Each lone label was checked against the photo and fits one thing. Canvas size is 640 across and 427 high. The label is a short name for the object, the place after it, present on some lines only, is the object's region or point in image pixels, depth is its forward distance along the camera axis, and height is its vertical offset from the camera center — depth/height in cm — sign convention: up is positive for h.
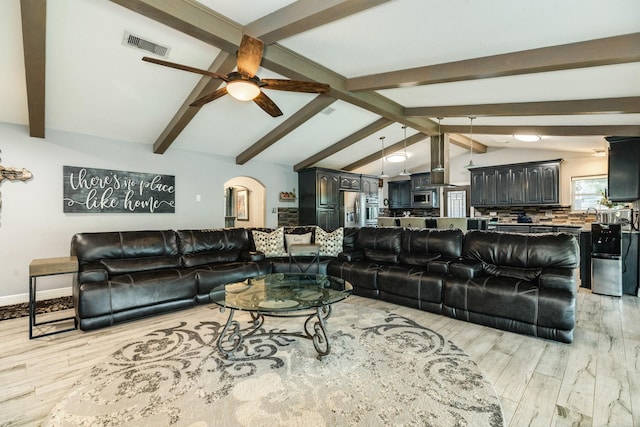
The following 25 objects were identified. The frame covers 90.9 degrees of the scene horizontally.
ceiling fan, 265 +122
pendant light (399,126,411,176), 674 +166
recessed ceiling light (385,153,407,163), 745 +123
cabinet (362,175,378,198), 891 +68
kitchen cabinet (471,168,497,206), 790 +55
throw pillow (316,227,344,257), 496 -51
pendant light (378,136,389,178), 743 +138
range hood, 679 +109
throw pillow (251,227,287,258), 490 -52
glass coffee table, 246 -76
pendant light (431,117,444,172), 652 +94
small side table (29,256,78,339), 295 -57
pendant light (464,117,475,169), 601 +159
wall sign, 455 +31
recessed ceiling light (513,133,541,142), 584 +135
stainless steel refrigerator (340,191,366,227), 811 +1
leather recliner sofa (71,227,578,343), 304 -74
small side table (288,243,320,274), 465 -64
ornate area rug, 179 -118
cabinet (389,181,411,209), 1000 +47
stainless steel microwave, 945 +30
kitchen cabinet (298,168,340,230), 754 +30
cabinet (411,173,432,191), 938 +84
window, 679 +37
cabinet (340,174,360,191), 821 +73
